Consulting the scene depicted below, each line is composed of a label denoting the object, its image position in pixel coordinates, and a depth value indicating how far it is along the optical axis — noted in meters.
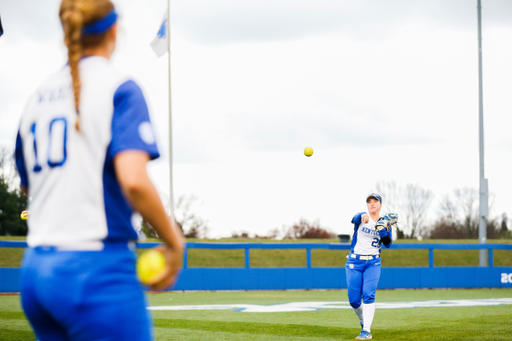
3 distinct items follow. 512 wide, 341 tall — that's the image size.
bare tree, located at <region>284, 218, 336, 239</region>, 59.19
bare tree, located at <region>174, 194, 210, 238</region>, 56.59
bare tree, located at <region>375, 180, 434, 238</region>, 62.22
